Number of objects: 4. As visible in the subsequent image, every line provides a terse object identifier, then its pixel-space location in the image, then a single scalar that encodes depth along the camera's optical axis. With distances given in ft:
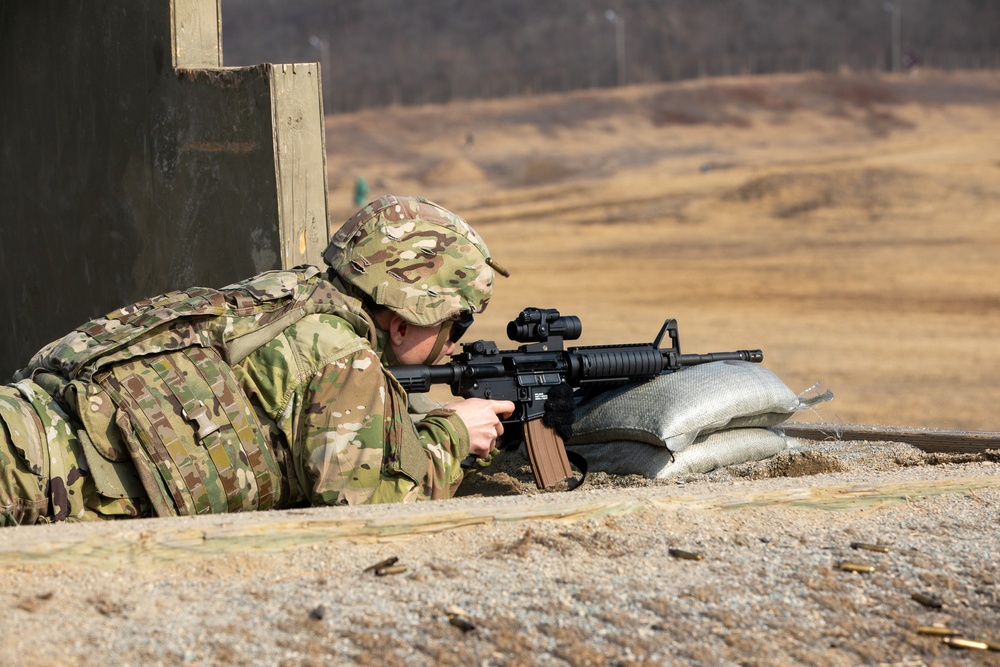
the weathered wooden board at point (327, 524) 18.67
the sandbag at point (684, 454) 30.45
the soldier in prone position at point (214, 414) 22.27
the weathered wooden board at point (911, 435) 32.94
